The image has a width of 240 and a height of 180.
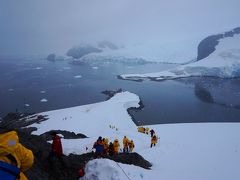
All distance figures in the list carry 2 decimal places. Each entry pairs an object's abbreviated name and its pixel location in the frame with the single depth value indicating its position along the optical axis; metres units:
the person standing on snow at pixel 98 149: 7.86
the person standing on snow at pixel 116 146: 11.04
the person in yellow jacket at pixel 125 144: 12.24
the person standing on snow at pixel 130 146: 12.28
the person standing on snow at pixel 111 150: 9.57
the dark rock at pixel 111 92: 43.51
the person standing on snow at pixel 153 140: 13.69
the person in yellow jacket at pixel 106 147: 10.00
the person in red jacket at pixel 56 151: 6.47
